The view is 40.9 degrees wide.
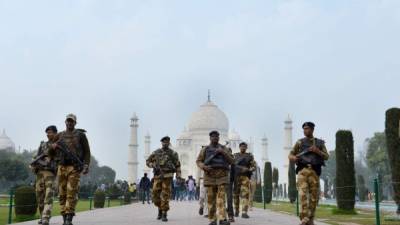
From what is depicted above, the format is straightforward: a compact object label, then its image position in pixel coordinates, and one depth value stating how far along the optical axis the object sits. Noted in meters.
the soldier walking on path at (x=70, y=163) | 8.81
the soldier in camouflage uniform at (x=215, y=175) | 9.20
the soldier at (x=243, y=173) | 12.32
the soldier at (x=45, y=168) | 9.51
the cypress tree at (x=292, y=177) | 35.38
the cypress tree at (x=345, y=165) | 16.77
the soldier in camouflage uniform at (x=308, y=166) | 8.52
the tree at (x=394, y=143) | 13.57
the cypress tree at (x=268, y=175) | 36.14
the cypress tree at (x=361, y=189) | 39.75
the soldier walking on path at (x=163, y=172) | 10.94
